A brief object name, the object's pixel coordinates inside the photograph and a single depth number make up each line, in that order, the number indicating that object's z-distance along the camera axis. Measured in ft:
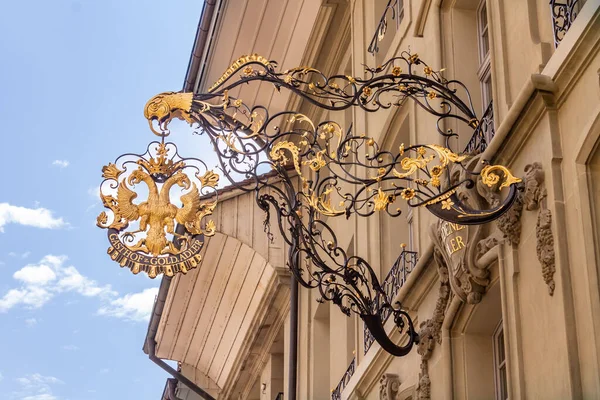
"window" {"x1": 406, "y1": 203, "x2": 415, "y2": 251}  46.60
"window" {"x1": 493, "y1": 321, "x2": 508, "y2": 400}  34.68
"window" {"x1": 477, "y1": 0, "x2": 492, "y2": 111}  39.11
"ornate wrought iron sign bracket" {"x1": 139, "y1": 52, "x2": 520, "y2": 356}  30.42
